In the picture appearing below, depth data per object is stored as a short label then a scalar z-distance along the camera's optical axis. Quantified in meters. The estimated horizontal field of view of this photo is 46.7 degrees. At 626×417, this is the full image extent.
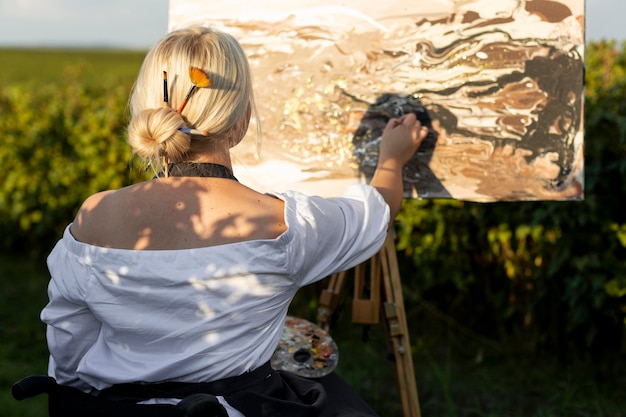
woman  1.67
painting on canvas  2.51
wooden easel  2.52
